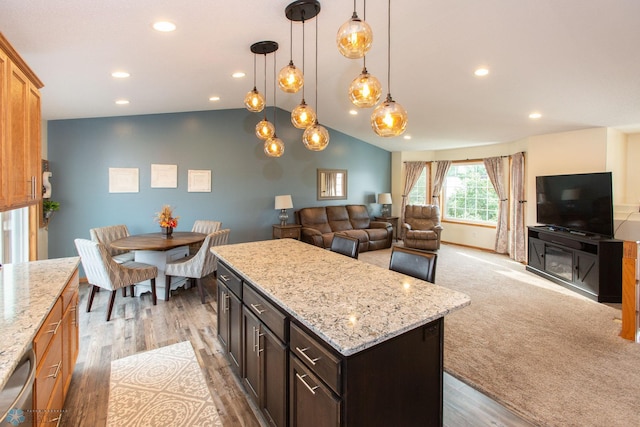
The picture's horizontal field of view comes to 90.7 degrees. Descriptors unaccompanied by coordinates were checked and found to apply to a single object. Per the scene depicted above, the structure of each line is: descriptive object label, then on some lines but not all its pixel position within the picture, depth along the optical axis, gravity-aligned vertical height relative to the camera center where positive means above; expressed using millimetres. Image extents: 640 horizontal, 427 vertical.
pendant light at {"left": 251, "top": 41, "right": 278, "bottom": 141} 2986 +1552
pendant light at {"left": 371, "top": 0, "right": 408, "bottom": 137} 1933 +565
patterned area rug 2066 -1353
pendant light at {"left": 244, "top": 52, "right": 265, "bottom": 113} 2859 +987
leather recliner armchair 7047 -415
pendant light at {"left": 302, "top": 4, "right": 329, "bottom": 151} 2619 +609
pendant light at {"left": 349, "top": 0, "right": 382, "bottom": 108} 2004 +769
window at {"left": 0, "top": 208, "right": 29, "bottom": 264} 3373 -324
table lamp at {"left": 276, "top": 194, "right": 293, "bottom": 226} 6223 +118
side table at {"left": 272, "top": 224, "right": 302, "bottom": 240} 6250 -439
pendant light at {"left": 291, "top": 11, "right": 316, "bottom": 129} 2645 +783
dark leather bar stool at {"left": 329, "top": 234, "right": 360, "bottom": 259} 2904 -347
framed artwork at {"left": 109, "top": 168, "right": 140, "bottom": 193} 4953 +448
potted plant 4324 +16
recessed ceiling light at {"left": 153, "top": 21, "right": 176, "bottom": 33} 2344 +1384
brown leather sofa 6473 -387
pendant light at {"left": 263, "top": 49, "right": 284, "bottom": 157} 3137 +625
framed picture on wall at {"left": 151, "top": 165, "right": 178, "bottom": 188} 5238 +548
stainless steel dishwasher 1019 -625
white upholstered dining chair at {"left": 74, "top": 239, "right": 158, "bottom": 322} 3412 -719
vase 4574 -343
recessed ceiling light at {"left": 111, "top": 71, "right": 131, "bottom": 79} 3196 +1384
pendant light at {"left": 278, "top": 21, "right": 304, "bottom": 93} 2373 +989
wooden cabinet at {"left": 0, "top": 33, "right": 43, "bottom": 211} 1746 +481
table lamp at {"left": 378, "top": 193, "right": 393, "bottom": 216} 8180 +256
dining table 3970 -587
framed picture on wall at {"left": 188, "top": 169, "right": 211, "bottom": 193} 5547 +493
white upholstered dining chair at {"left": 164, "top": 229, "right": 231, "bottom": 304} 4027 -741
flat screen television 4266 +114
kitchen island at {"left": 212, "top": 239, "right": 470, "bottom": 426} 1247 -614
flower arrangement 4594 -161
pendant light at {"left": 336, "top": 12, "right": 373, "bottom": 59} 1773 +980
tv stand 4000 -721
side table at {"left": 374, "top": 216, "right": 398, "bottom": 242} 8164 -277
